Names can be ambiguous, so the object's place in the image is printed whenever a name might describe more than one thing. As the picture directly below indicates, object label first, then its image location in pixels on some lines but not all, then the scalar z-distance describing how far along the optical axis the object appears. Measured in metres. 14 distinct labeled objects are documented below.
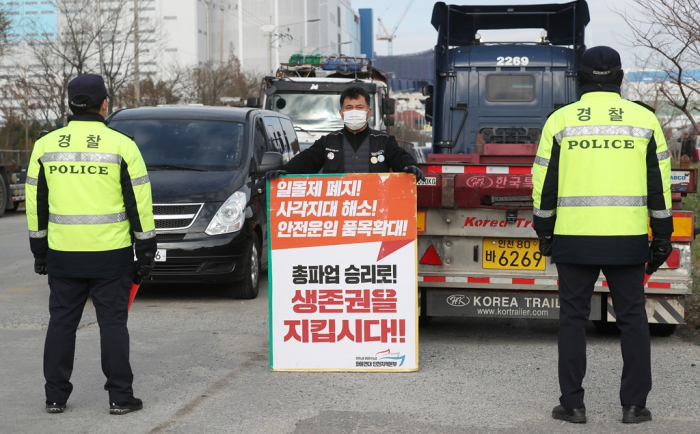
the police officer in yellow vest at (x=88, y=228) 5.12
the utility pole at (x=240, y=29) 101.69
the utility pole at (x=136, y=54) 32.22
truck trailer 6.78
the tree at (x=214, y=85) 44.34
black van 9.10
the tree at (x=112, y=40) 31.98
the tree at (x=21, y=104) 35.91
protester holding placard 6.39
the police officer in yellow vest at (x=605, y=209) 4.93
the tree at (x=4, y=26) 25.73
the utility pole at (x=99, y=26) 31.86
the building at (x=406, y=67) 176.75
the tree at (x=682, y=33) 10.75
